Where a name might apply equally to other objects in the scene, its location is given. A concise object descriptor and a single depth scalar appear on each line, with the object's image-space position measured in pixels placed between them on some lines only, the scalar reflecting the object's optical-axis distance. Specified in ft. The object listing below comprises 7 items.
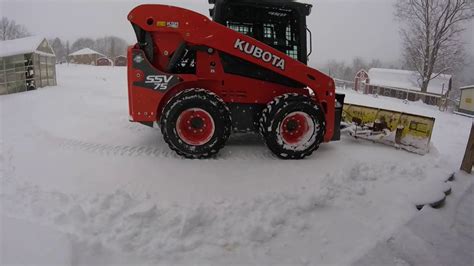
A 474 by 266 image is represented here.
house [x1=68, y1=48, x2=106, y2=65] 180.86
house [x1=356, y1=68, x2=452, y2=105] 110.63
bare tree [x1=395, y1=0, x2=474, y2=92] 84.48
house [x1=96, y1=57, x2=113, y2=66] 182.91
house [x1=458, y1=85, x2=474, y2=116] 78.54
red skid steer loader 15.16
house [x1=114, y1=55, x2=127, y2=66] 199.33
